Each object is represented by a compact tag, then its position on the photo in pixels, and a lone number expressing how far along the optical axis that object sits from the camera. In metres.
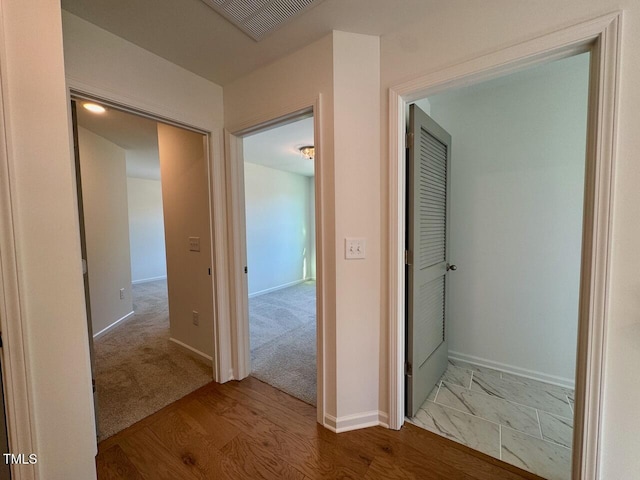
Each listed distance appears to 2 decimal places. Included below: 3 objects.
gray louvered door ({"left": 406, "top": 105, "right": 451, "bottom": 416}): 1.60
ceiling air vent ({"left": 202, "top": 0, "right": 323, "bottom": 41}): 1.25
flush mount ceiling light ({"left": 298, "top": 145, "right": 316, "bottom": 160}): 3.71
